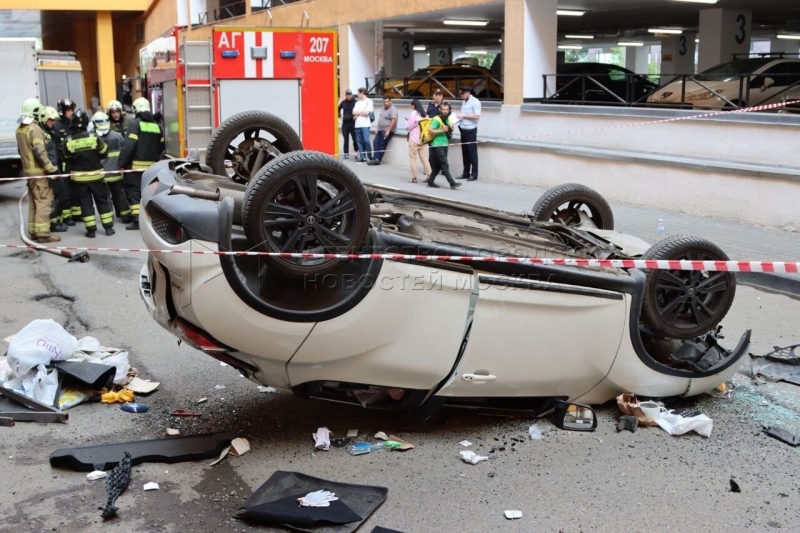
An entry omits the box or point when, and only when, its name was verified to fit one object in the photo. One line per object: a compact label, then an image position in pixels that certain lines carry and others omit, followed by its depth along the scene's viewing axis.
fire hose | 10.15
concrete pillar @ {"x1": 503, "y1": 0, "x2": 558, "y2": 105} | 16.91
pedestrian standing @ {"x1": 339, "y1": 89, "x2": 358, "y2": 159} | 19.84
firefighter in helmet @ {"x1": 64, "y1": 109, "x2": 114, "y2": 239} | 11.53
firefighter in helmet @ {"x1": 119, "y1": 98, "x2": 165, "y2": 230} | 12.21
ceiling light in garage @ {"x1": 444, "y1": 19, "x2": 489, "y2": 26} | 23.37
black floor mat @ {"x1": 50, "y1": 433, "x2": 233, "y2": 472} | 4.44
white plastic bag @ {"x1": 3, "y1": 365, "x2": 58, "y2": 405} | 5.20
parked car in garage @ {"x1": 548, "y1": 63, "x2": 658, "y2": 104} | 15.54
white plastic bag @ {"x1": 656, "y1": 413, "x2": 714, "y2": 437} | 4.84
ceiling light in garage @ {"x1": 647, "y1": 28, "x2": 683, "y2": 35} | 27.39
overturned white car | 4.20
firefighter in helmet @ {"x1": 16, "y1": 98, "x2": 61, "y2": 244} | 11.39
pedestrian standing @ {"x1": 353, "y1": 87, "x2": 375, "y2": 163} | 19.28
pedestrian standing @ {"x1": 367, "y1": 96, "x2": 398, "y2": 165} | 19.58
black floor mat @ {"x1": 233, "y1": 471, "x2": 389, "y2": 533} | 3.99
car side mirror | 4.93
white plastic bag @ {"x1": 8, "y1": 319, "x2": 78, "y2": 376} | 5.26
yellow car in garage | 21.48
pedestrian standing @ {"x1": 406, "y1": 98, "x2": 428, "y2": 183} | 16.48
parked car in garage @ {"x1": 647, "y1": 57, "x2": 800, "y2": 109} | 13.43
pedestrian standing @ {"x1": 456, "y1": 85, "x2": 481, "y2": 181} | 16.44
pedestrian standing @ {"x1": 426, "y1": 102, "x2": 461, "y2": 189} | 15.72
